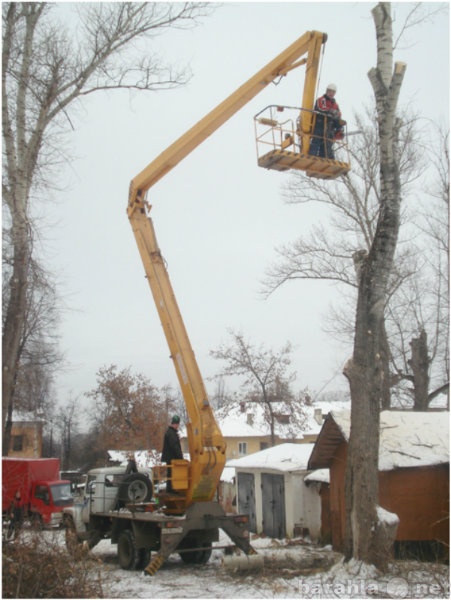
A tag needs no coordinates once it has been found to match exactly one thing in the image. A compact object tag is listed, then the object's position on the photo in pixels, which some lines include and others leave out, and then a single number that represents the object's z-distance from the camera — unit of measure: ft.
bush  27.63
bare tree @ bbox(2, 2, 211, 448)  40.73
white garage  65.77
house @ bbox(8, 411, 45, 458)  192.54
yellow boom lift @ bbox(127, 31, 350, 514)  42.42
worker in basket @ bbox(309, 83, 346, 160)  42.57
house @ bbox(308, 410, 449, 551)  51.52
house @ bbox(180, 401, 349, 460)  193.88
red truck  84.23
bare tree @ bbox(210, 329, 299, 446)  121.90
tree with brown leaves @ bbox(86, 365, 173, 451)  138.51
